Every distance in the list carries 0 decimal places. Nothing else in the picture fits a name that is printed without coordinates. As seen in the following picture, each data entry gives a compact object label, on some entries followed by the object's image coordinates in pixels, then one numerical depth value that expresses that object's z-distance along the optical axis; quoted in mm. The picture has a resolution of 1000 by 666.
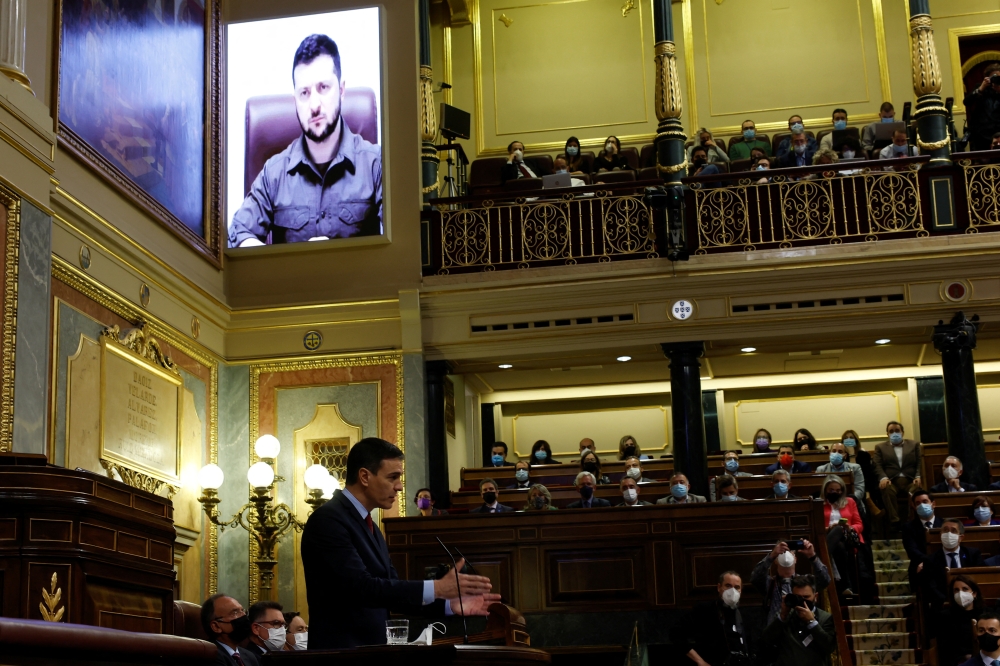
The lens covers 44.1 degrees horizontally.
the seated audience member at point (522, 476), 12338
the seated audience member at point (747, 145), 14680
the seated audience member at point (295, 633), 5301
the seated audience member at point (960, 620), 8406
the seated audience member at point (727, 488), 10164
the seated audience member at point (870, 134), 13594
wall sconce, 9562
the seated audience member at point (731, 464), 12211
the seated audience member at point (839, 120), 14143
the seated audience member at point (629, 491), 10602
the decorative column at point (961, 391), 11414
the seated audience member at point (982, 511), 10258
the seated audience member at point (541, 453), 13641
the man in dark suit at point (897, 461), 12281
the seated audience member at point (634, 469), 11156
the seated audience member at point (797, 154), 12732
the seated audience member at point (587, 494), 10367
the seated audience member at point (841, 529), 9727
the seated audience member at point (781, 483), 10742
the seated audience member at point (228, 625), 4707
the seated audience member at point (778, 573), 8151
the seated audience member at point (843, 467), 11375
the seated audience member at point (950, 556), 9219
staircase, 9242
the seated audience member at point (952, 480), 10859
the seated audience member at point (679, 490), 10414
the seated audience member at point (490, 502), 10461
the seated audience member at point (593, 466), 12367
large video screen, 12438
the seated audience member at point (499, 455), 13664
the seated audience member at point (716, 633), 8039
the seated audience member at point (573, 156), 14177
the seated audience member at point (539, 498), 10383
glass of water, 3289
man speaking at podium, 3301
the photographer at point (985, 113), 12828
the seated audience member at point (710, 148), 13766
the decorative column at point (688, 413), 11594
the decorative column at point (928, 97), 11977
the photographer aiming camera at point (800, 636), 7629
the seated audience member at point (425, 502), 10977
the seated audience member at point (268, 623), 5277
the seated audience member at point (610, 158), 13875
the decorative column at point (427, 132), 12656
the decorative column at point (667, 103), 12188
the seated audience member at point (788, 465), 11953
